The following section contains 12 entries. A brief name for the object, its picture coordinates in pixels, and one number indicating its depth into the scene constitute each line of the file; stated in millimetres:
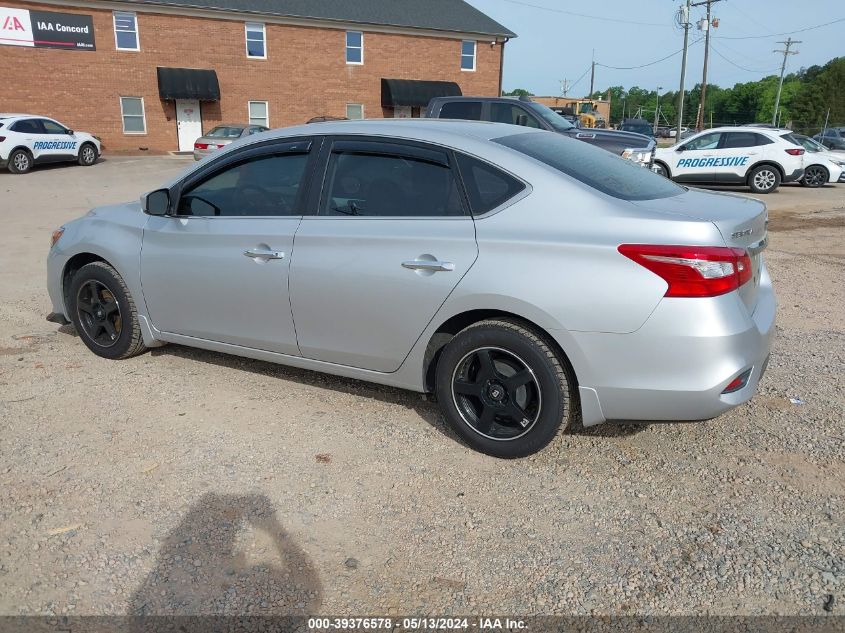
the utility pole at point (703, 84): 43412
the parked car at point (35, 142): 20188
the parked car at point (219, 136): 23297
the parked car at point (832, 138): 24094
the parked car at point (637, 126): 29562
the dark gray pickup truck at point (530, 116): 12844
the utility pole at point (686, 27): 34562
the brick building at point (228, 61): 29000
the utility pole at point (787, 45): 75875
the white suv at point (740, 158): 16859
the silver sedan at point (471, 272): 3180
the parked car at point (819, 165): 18250
